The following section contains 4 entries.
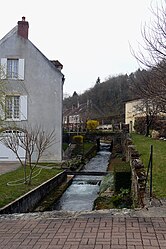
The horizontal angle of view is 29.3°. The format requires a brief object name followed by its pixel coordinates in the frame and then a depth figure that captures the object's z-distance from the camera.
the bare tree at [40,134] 20.52
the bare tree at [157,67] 9.39
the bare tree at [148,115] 30.32
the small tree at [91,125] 43.12
